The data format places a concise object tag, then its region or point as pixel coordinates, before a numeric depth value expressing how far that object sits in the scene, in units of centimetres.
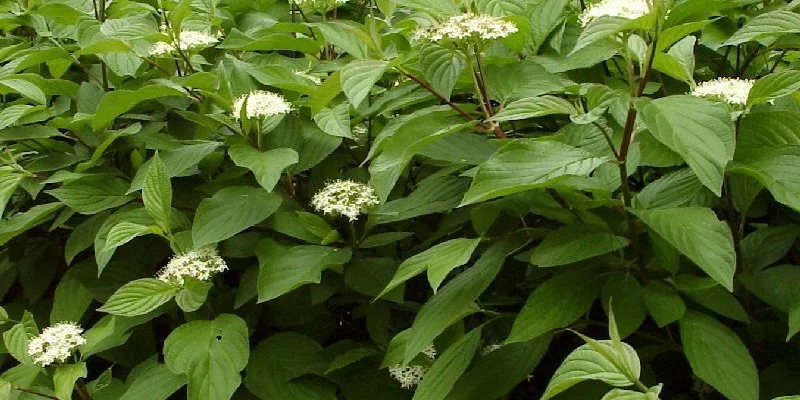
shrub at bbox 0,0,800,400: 99
